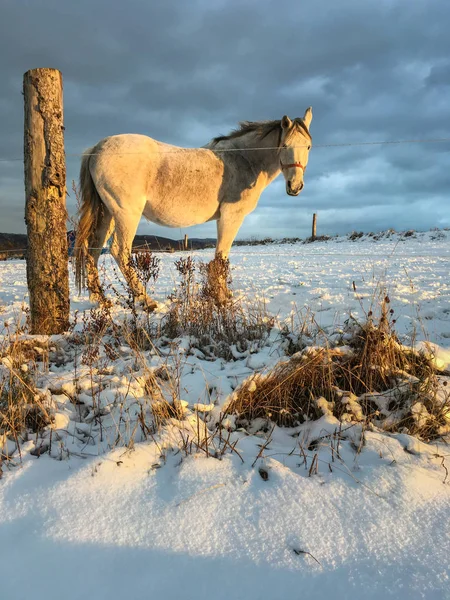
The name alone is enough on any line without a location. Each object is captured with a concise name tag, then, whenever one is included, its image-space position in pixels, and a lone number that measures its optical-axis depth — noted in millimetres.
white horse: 5137
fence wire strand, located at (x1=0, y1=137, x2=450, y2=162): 4474
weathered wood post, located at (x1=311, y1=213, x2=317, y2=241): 23250
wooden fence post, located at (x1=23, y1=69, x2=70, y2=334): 3984
